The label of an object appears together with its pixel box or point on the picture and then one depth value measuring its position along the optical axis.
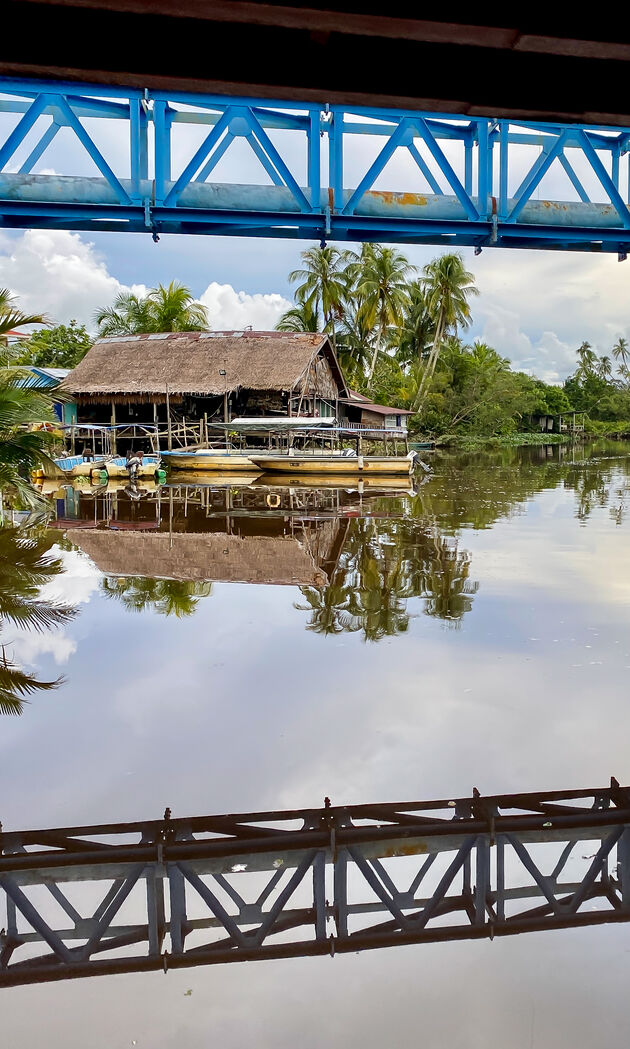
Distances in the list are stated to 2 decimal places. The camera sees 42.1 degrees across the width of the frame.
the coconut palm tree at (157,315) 42.00
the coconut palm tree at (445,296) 47.88
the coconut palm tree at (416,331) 50.97
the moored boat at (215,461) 30.48
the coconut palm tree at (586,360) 87.56
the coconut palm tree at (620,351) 88.56
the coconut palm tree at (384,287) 44.91
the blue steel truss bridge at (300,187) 9.06
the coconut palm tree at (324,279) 45.56
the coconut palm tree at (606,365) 87.88
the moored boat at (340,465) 26.42
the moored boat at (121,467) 28.98
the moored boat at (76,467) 28.89
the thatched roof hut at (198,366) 33.00
